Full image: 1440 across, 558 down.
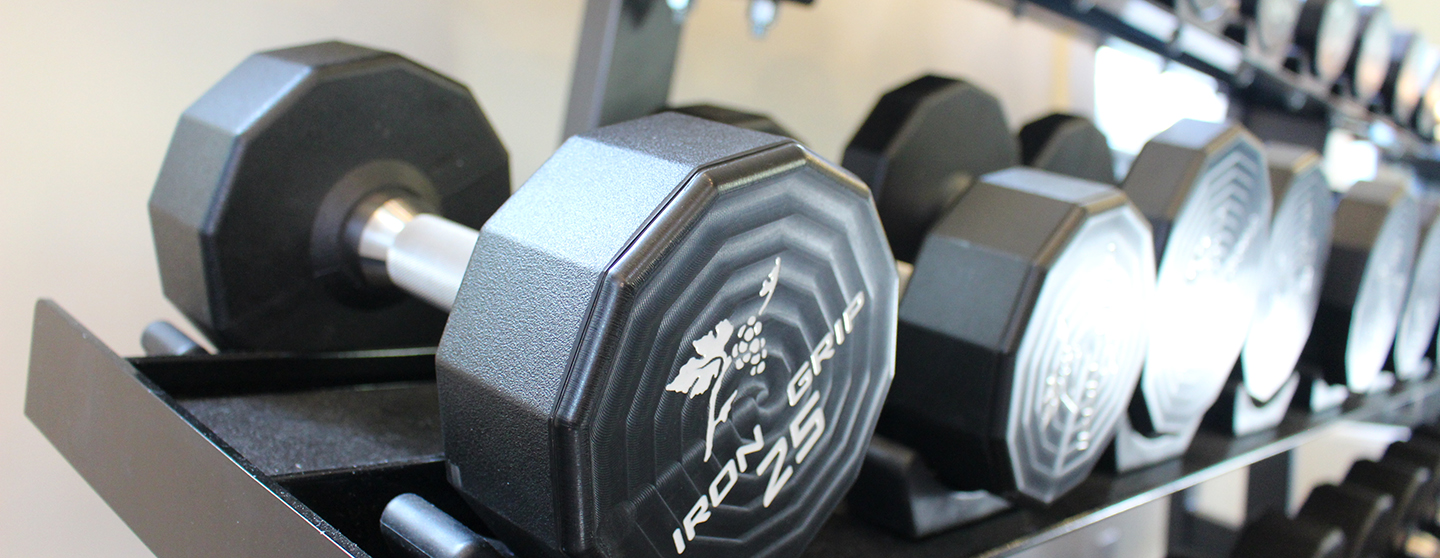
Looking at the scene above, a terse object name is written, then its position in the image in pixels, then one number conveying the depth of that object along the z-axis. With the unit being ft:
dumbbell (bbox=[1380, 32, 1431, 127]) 4.86
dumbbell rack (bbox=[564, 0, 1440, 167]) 2.16
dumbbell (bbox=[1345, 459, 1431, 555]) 4.13
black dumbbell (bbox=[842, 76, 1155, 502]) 1.65
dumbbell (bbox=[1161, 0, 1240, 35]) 3.05
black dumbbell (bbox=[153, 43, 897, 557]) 1.03
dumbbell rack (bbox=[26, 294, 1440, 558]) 1.15
